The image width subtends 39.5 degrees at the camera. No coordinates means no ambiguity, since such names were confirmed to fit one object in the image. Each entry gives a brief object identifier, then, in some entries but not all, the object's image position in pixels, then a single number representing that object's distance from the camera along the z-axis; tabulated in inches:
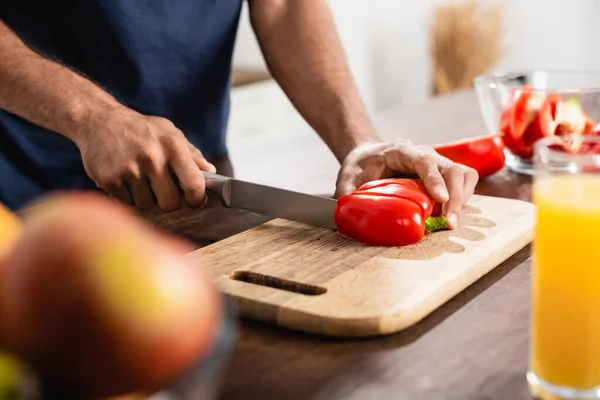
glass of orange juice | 29.0
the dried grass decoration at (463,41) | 209.5
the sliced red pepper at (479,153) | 63.1
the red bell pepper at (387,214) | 47.1
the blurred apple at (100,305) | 20.2
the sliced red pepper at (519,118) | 64.8
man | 52.7
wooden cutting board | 37.5
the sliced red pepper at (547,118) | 64.3
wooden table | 31.4
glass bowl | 64.3
